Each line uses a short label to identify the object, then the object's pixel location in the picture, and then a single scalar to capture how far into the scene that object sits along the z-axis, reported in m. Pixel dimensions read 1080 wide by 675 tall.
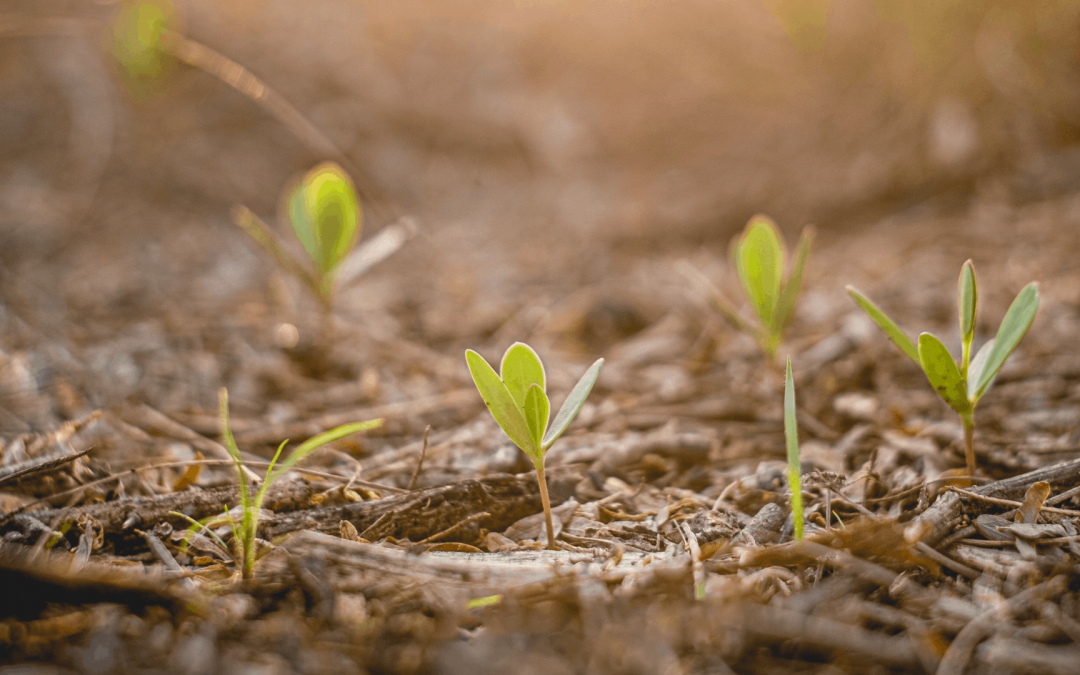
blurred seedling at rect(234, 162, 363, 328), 0.86
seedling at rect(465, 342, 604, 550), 0.73
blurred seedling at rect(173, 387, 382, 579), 0.72
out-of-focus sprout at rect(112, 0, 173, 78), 1.16
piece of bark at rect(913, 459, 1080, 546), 0.73
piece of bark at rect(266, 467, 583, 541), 0.74
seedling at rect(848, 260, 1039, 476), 0.74
